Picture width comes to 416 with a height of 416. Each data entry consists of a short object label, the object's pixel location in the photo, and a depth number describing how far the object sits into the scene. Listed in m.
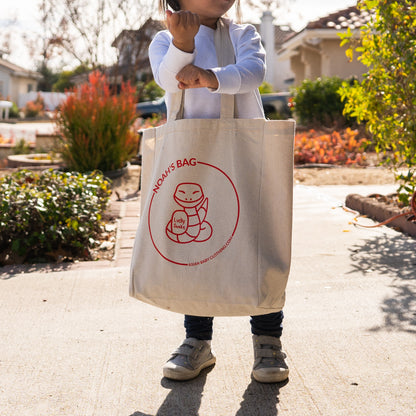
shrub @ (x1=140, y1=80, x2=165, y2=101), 28.05
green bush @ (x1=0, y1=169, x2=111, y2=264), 4.40
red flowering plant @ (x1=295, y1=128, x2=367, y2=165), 10.02
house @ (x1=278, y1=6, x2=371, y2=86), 16.95
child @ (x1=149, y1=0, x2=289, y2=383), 2.05
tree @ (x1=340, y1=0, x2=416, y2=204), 4.58
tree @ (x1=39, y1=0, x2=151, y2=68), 13.77
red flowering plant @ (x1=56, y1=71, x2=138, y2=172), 7.71
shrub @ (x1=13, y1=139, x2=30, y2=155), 12.85
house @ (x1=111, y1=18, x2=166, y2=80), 14.06
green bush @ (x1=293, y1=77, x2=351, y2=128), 14.08
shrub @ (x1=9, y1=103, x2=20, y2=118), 40.94
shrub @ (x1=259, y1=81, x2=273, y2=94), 25.52
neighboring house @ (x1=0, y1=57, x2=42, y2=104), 51.91
